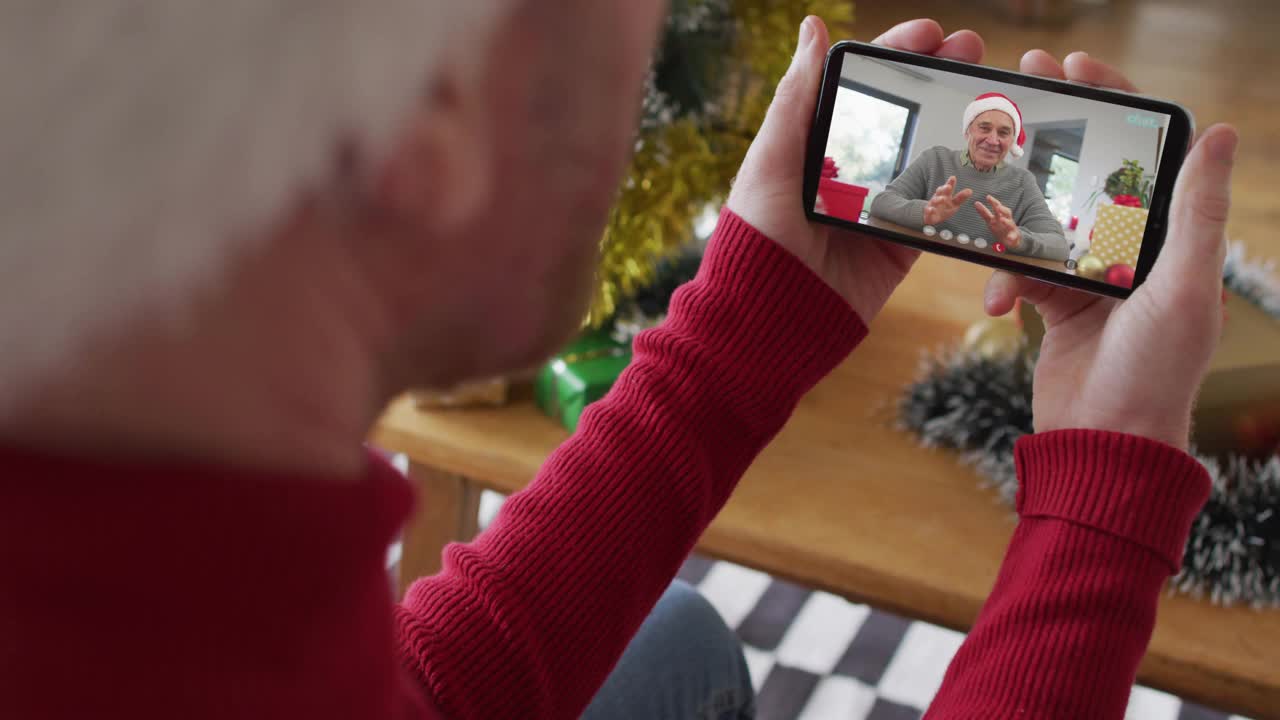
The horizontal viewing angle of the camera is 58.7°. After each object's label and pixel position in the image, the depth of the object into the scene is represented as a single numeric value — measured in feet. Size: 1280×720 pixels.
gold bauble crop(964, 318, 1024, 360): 3.06
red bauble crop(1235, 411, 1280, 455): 2.73
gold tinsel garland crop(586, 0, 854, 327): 2.94
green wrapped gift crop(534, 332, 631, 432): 2.88
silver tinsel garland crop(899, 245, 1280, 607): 2.44
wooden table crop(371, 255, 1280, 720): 2.35
